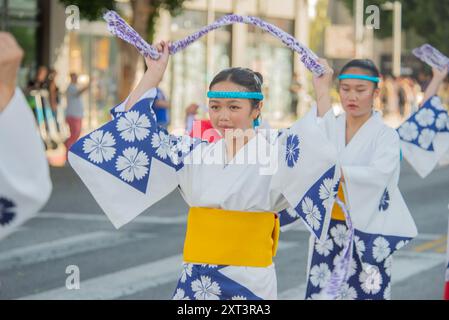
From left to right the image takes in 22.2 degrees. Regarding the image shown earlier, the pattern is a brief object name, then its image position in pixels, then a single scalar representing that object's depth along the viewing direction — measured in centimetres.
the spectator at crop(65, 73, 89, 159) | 1938
